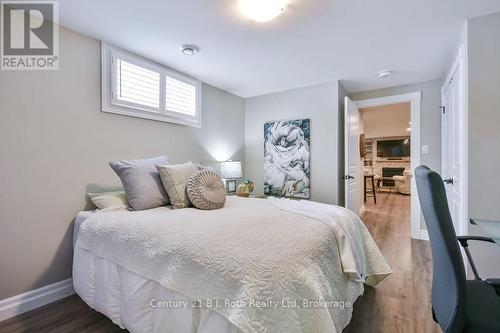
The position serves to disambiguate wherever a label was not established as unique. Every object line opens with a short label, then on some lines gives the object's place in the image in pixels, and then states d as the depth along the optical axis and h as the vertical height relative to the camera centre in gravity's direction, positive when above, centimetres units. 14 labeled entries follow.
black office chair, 93 -47
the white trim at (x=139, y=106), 229 +79
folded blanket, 146 -46
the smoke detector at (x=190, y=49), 237 +121
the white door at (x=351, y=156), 333 +16
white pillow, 199 -30
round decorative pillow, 200 -22
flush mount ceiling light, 172 +120
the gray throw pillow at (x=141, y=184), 196 -17
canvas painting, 362 +13
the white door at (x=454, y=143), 211 +25
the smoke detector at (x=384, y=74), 302 +122
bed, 95 -52
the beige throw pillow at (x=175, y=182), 204 -15
